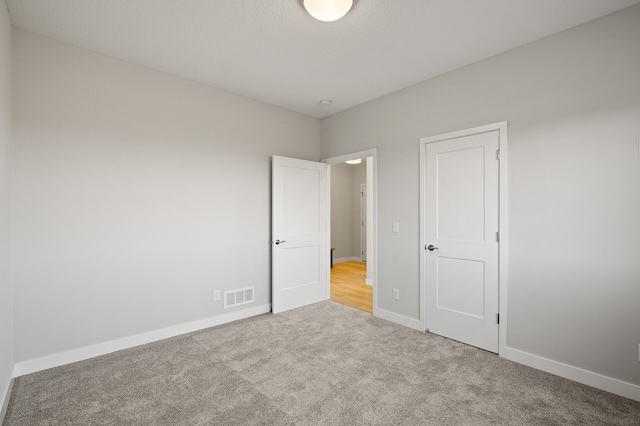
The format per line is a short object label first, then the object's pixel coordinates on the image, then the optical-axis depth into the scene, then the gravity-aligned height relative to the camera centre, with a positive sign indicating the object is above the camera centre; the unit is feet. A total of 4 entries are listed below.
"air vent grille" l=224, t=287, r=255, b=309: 11.86 -3.47
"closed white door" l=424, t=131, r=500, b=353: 9.25 -0.92
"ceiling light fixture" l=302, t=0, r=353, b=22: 6.58 +4.50
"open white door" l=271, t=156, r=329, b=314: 13.05 -1.07
